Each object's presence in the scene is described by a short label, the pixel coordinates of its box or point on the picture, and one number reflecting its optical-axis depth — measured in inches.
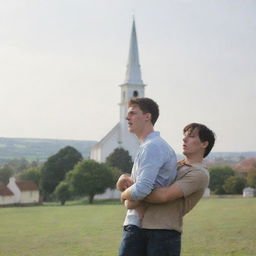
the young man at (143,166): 150.8
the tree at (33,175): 2960.1
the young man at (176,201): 153.9
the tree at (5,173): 3304.1
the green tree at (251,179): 2388.0
